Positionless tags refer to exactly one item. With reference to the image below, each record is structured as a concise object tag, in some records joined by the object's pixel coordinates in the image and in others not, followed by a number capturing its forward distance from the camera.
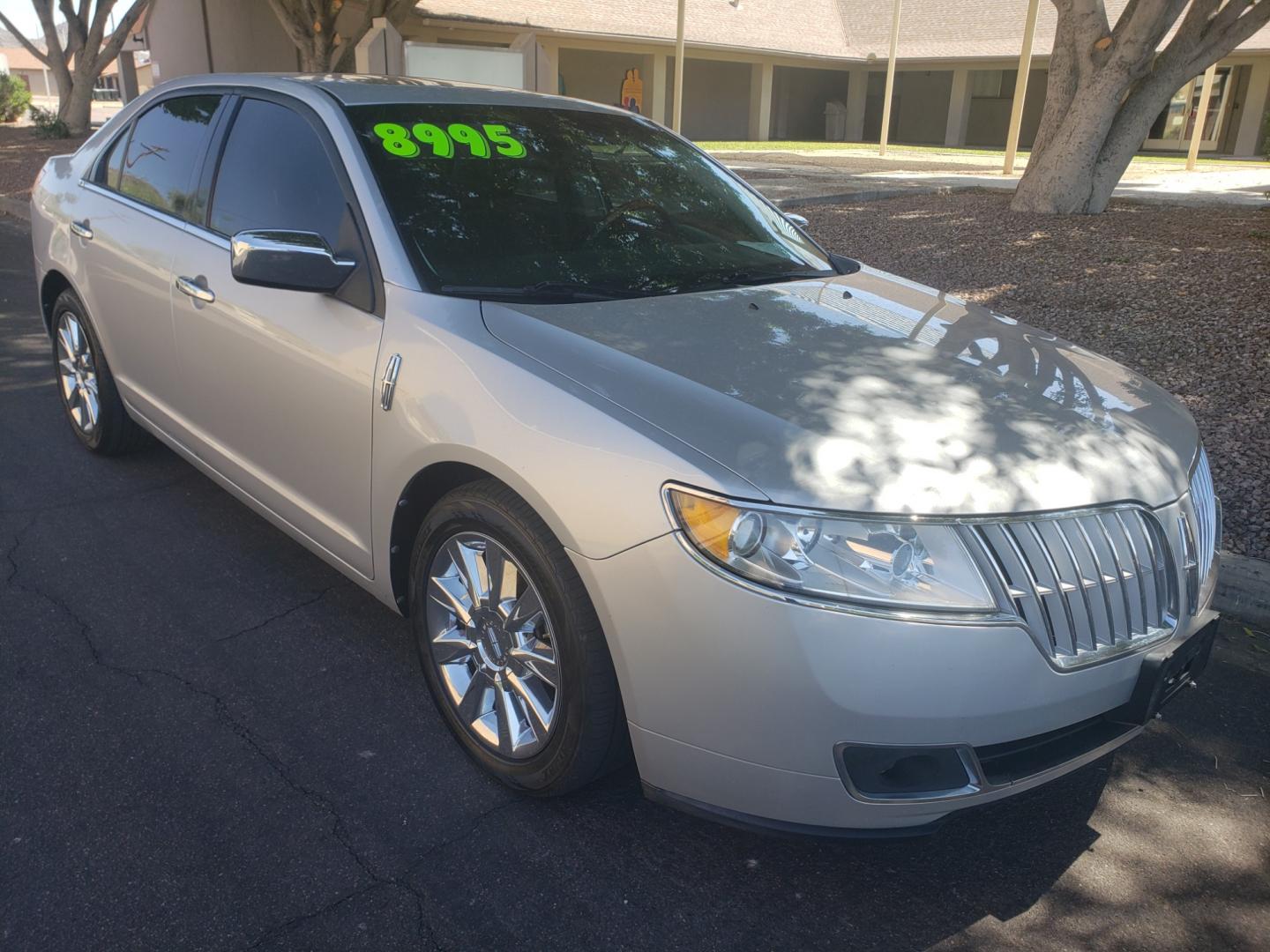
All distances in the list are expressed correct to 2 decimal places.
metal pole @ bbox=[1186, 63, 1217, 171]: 20.26
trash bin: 34.62
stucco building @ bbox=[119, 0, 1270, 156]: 23.73
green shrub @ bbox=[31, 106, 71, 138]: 22.56
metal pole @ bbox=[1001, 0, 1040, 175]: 17.47
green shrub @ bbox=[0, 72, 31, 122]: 32.09
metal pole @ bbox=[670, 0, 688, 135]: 21.19
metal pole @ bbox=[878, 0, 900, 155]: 24.20
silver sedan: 2.18
